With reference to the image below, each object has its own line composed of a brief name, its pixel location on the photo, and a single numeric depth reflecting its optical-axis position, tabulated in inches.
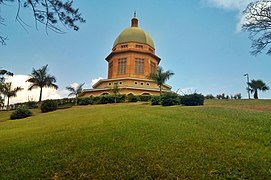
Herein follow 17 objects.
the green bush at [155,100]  587.0
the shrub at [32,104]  823.2
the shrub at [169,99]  542.4
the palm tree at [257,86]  923.3
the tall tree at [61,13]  150.1
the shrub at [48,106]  675.5
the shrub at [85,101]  776.4
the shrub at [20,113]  587.8
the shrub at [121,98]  741.0
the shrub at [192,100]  547.5
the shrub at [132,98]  740.5
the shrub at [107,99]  745.3
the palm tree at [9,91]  881.9
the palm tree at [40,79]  831.2
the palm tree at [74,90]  818.8
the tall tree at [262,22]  466.8
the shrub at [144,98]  746.4
